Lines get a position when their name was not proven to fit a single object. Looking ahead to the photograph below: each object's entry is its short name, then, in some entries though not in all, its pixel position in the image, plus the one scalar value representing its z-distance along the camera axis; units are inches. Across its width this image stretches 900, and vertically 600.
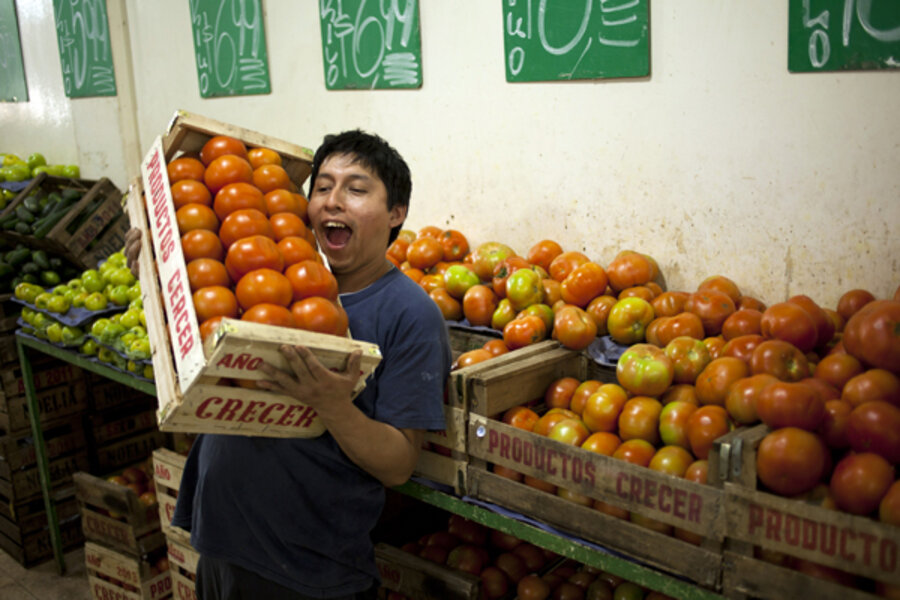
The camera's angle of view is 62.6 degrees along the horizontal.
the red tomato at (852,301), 87.7
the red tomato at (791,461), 63.8
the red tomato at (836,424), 67.0
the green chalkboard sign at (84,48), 228.5
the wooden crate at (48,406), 176.7
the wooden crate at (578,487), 69.4
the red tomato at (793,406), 65.7
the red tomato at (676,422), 79.6
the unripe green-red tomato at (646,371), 85.5
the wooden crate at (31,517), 180.4
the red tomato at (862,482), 61.4
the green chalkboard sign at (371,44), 142.9
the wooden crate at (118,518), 141.6
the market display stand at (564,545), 72.3
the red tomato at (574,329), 99.0
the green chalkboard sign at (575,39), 108.5
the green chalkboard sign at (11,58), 270.7
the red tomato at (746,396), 71.9
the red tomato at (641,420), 83.0
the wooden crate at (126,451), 186.5
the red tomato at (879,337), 67.7
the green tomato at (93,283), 171.3
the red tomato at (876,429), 62.5
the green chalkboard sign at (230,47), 176.4
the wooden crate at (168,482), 129.7
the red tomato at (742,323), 89.0
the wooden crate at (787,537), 59.4
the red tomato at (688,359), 87.6
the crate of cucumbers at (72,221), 194.1
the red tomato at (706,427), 74.3
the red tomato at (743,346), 82.9
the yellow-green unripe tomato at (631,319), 99.1
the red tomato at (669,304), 100.4
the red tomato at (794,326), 79.7
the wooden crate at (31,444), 177.8
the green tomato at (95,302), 163.3
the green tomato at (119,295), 163.5
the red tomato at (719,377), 78.5
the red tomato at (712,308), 95.1
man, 78.7
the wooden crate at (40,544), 181.0
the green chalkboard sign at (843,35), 85.3
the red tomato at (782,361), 75.9
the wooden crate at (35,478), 179.3
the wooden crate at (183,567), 129.1
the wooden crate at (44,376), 176.2
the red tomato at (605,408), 86.4
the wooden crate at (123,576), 142.3
